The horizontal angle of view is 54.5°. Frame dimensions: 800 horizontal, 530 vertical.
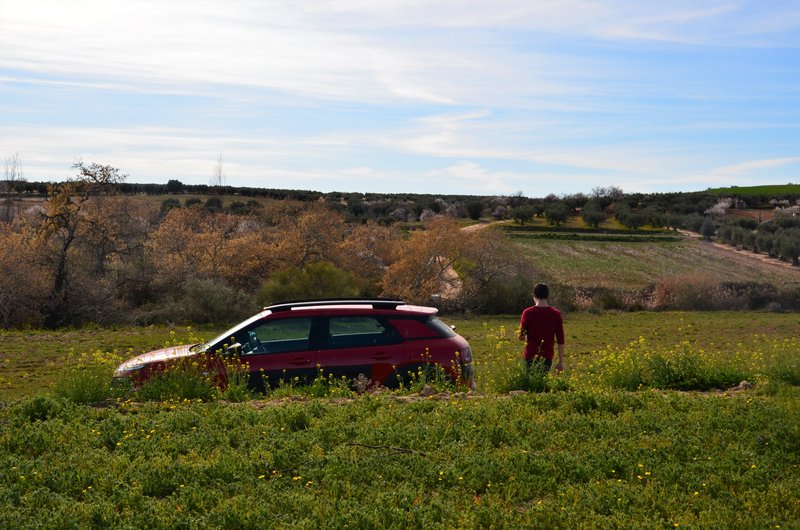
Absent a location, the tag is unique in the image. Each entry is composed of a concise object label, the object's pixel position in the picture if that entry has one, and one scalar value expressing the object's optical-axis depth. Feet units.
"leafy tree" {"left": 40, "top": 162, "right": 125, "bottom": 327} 95.96
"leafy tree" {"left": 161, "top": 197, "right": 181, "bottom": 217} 210.42
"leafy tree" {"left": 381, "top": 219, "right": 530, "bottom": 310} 128.06
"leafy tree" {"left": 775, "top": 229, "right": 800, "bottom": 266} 224.12
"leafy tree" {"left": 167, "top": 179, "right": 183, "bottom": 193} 345.92
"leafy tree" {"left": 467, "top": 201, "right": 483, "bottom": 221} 329.31
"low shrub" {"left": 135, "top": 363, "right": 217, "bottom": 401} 30.45
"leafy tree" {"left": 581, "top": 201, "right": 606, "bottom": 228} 295.28
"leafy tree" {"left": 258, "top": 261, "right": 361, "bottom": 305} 103.81
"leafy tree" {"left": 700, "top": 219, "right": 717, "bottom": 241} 271.28
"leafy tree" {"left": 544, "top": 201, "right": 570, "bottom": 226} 297.74
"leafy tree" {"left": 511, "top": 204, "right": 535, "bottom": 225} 296.71
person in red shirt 33.17
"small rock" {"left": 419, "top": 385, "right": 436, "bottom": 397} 30.63
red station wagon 33.35
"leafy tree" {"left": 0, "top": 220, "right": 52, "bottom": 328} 91.61
